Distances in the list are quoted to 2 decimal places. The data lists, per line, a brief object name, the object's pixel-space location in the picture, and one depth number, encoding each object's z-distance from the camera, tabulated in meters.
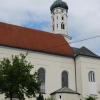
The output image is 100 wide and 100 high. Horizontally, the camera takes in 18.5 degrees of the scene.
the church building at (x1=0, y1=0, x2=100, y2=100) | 40.31
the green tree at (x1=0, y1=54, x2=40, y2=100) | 30.12
